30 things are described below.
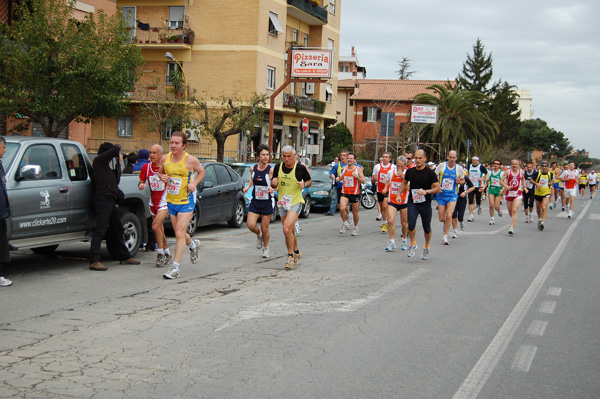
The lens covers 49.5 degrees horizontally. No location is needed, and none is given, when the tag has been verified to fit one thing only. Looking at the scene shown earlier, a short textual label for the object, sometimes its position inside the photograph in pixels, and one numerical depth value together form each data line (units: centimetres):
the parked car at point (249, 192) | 1738
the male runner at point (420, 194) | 1182
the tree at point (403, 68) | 10369
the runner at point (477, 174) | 2016
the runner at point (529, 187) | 1984
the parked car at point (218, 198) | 1430
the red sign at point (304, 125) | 2638
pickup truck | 873
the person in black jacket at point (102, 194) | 973
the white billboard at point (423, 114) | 5292
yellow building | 3681
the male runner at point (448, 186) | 1459
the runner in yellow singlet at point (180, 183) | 933
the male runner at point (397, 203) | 1310
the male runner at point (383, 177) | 1577
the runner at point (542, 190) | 1953
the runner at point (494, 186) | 2000
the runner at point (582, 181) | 3996
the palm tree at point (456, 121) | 5653
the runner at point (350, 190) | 1584
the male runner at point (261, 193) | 1093
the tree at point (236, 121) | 2530
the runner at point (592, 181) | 4550
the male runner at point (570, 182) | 2576
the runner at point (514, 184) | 1802
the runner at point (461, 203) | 1631
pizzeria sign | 2897
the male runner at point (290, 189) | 1048
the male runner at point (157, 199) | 1012
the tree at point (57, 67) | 1817
